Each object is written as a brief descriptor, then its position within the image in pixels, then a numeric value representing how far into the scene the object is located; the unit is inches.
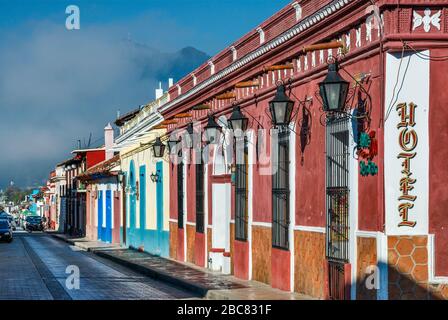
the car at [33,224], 3139.8
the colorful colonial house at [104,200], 1683.1
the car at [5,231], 1909.4
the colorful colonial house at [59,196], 3156.5
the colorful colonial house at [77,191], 2437.9
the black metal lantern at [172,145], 1049.1
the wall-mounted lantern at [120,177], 1574.1
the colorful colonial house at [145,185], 1197.7
